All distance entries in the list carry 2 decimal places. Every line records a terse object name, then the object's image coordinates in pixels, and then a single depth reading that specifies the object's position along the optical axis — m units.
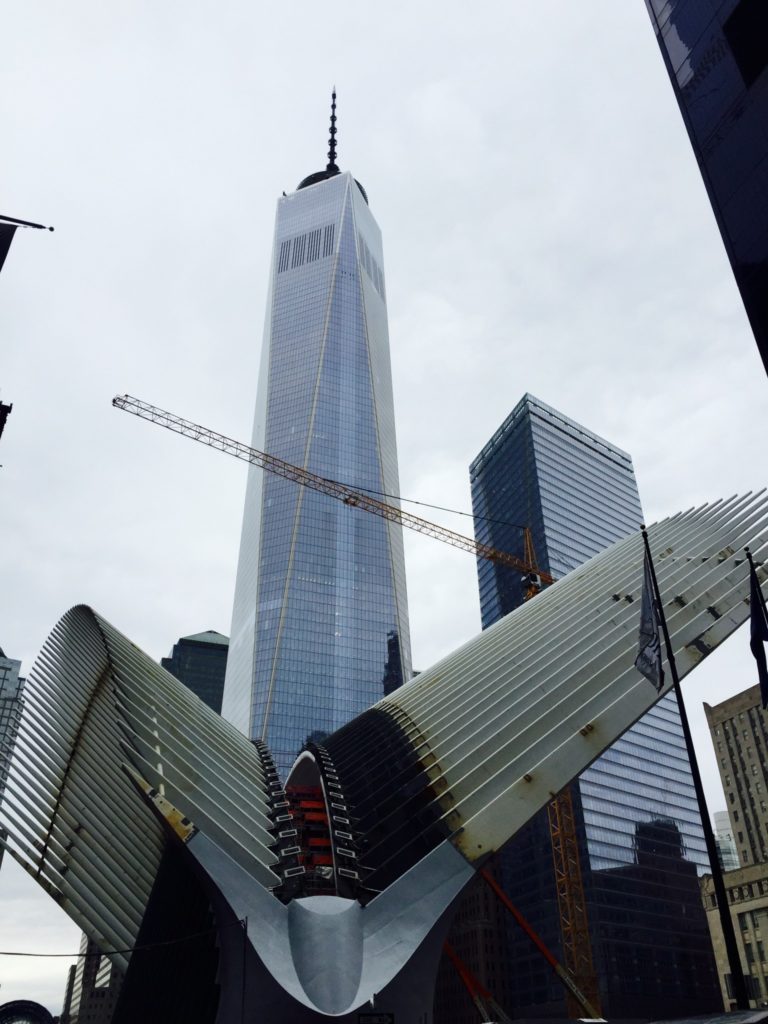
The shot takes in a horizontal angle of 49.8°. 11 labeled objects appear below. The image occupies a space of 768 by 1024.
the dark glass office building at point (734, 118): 29.06
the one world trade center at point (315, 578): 159.12
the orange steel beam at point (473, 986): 37.31
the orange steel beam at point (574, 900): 93.88
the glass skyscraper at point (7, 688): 178.62
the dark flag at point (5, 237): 33.41
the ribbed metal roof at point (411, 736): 26.20
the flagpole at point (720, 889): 17.49
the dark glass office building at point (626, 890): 127.44
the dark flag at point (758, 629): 23.44
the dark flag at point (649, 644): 23.00
